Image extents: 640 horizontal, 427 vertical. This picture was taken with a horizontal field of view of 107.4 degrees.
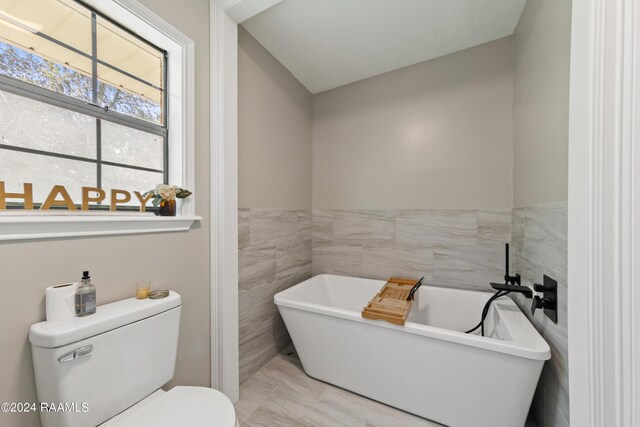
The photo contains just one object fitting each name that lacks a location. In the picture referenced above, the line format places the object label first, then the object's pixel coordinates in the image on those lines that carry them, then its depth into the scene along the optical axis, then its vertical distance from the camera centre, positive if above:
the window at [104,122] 0.91 +0.43
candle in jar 1.09 -0.37
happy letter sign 0.85 +0.06
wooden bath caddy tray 1.37 -0.62
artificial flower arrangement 1.21 +0.09
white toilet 0.79 -0.61
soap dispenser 0.89 -0.33
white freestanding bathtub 1.15 -0.84
